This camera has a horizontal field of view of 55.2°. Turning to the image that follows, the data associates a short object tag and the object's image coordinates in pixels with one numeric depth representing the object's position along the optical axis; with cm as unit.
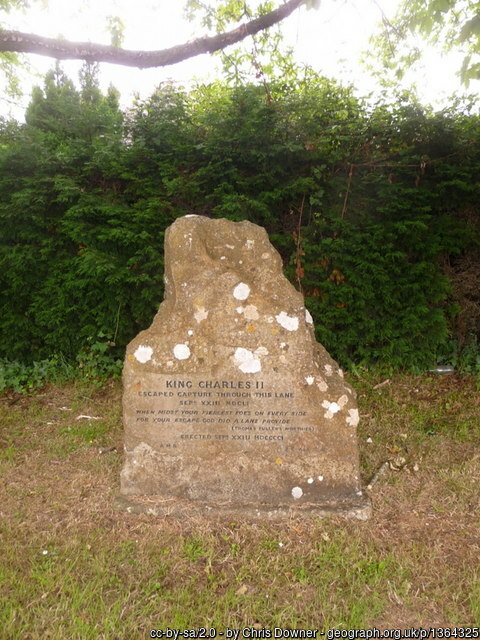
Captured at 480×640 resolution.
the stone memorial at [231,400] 315
